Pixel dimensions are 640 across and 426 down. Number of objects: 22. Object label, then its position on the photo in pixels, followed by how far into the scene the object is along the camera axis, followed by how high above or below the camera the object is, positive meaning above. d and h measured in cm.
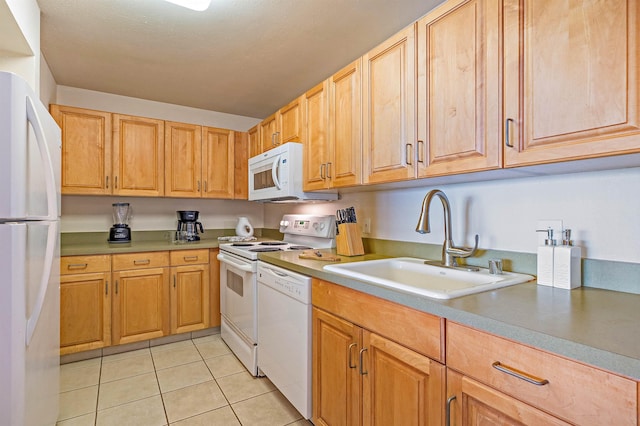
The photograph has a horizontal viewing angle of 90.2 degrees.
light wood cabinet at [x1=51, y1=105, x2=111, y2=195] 256 +52
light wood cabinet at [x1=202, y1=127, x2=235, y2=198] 316 +52
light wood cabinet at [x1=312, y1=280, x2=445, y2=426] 101 -56
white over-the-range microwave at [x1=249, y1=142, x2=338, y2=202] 232 +28
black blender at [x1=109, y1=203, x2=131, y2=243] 287 -11
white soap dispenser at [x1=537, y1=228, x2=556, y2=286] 119 -18
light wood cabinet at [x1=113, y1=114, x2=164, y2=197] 276 +51
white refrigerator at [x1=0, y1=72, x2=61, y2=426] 100 -12
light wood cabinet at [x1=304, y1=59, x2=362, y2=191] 178 +50
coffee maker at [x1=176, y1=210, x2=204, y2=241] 313 -11
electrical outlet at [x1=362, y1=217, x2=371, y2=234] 218 -9
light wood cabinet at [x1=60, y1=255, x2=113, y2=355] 237 -69
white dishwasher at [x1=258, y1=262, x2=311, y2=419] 160 -67
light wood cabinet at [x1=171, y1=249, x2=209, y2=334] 277 -69
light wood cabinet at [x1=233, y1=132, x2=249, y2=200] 331 +49
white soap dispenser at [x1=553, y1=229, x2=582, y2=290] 114 -19
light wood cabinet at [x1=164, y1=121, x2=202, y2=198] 298 +51
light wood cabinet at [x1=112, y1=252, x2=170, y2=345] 255 -70
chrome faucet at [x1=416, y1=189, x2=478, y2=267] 146 -9
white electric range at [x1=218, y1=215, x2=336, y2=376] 218 -47
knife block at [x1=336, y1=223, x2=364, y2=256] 200 -17
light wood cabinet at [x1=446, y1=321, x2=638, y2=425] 64 -40
